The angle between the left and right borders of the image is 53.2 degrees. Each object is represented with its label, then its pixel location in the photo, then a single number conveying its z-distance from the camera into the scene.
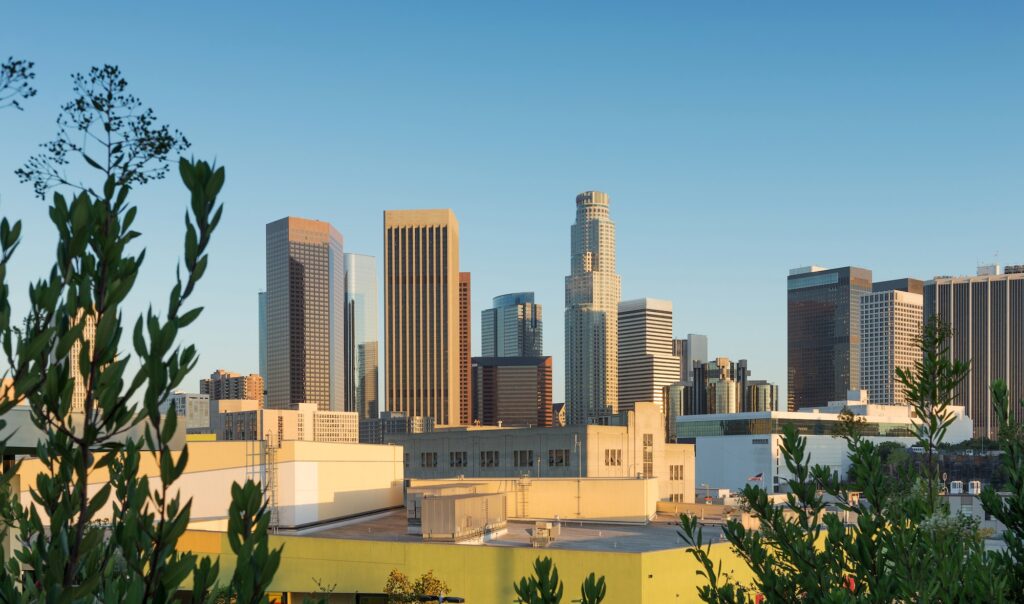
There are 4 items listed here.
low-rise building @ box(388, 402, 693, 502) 110.62
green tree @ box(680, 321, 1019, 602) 10.03
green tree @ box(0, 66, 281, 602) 4.66
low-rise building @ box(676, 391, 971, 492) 191.88
